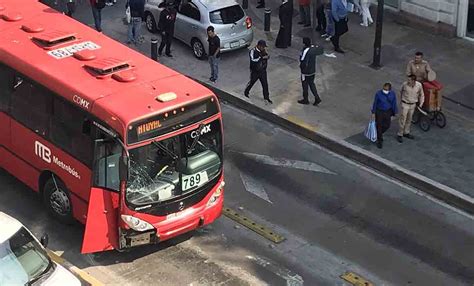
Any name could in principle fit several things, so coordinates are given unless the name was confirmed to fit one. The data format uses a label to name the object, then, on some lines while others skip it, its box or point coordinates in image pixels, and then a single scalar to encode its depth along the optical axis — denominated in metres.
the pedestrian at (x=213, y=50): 22.03
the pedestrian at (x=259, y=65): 20.80
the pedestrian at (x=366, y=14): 25.58
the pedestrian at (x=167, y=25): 23.63
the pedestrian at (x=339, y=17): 23.77
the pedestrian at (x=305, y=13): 25.48
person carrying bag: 18.59
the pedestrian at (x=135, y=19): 24.38
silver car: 23.62
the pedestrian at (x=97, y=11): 25.17
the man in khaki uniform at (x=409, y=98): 18.81
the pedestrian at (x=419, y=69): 19.52
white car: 12.28
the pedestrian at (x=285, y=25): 24.05
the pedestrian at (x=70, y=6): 26.59
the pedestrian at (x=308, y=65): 20.39
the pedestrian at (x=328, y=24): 24.28
